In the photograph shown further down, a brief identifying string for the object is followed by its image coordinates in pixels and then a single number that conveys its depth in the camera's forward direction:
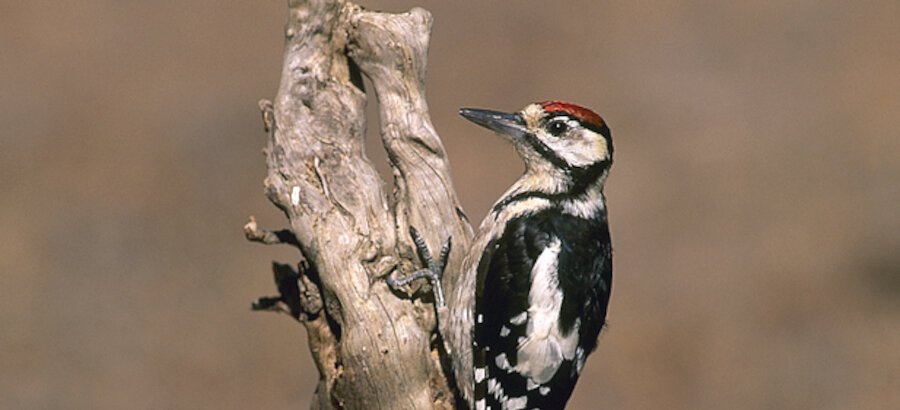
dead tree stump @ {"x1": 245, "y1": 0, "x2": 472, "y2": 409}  6.11
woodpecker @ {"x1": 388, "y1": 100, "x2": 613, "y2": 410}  6.25
